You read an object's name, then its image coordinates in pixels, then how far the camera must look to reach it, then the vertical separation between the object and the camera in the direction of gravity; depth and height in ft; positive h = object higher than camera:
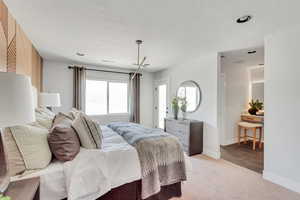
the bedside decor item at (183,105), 13.52 -0.48
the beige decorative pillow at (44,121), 5.74 -0.85
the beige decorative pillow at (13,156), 3.95 -1.53
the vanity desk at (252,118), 13.07 -1.73
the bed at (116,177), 4.18 -2.48
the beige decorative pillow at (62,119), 5.92 -0.83
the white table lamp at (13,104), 2.53 -0.07
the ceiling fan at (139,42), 9.01 +3.60
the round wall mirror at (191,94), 12.71 +0.54
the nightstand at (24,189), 3.05 -1.99
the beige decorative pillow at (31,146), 4.13 -1.35
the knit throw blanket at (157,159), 5.66 -2.45
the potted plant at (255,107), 14.23 -0.71
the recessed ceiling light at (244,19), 6.22 +3.51
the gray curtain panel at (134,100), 17.13 -0.02
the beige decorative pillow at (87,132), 5.43 -1.23
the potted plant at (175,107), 13.50 -0.66
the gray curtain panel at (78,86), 14.48 +1.37
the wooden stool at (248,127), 12.62 -2.41
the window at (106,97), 15.69 +0.32
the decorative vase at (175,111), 13.51 -1.03
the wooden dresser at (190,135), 11.40 -2.81
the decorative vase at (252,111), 14.21 -1.09
